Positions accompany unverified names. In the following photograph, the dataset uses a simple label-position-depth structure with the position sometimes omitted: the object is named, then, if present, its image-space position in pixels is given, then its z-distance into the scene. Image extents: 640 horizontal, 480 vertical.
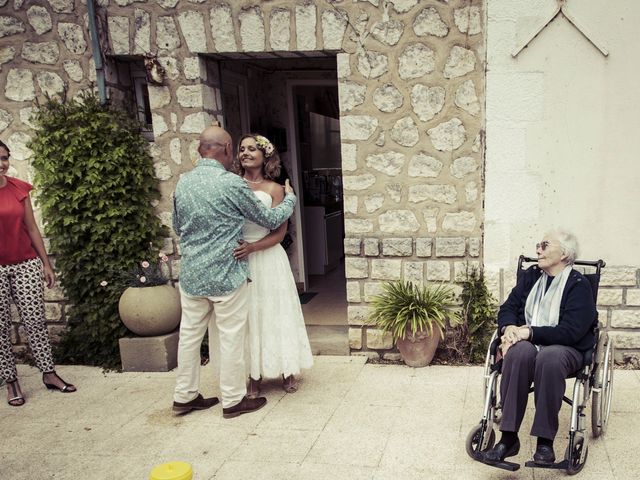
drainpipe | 4.36
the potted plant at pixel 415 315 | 4.16
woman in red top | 3.90
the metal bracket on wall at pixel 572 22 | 3.86
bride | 3.64
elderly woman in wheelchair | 2.72
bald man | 3.31
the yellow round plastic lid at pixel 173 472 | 1.99
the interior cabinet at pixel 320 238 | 6.79
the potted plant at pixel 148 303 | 4.38
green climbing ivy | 4.45
